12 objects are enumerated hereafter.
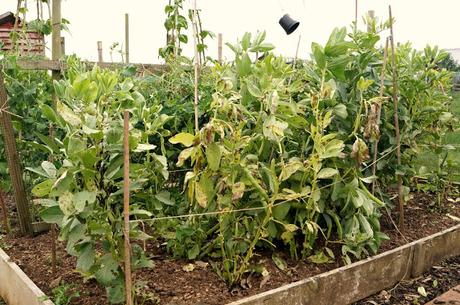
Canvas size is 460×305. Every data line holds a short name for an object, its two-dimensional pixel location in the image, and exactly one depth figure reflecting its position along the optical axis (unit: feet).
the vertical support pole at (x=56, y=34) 11.10
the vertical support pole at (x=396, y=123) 10.75
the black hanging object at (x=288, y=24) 10.76
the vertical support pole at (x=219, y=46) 25.68
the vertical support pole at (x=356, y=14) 11.10
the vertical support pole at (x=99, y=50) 28.36
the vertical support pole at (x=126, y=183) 5.97
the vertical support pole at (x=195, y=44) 8.87
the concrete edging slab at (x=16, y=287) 7.89
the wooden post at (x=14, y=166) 10.34
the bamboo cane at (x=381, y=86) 9.98
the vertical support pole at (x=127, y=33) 21.55
